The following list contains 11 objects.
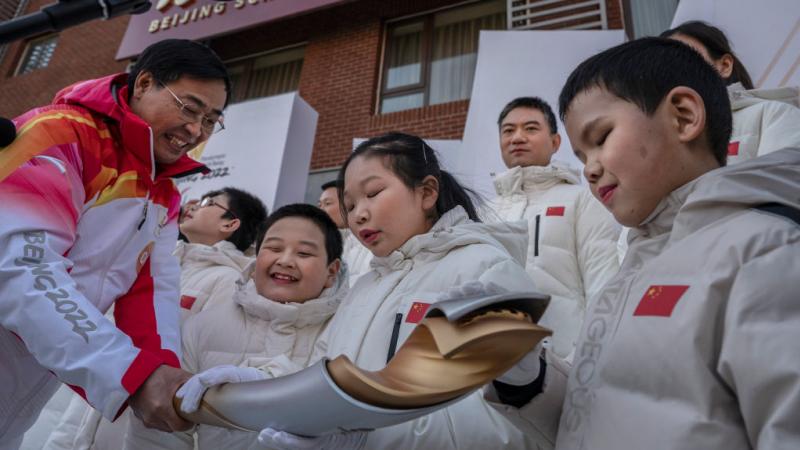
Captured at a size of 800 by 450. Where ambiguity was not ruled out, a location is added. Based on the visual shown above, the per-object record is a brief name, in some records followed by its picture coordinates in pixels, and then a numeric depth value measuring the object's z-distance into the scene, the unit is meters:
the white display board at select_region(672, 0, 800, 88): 2.24
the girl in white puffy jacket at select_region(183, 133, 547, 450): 1.04
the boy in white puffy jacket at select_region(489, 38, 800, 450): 0.63
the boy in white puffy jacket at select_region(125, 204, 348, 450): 1.70
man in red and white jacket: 1.09
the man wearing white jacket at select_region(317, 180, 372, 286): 2.71
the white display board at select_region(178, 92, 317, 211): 3.97
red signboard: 6.85
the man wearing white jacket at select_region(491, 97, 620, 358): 1.99
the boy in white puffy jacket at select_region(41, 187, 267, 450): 1.73
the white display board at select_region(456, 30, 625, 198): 3.71
